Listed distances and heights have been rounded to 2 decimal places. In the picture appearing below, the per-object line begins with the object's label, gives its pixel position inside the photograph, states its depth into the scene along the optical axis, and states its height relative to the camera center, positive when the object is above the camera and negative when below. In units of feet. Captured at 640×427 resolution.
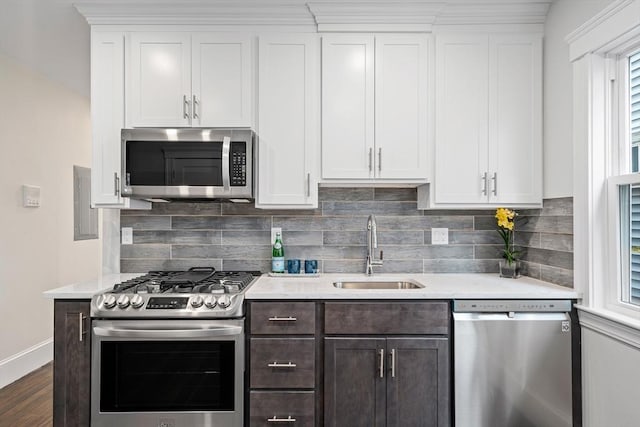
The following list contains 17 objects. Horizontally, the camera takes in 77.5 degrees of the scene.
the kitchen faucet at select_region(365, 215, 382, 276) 8.60 -0.62
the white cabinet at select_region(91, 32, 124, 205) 8.01 +2.06
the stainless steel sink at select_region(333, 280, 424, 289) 8.41 -1.50
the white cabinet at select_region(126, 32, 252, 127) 8.00 +2.70
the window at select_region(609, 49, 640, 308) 6.22 +0.40
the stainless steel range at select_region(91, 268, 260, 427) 6.65 -2.47
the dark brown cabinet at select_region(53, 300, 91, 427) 6.77 -2.77
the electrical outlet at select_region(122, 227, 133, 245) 9.05 -0.49
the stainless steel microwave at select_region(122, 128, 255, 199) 7.50 +0.97
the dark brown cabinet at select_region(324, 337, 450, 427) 6.81 -2.91
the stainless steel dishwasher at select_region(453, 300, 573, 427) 6.74 -2.61
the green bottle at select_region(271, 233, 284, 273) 8.73 -0.96
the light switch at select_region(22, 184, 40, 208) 11.57 +0.55
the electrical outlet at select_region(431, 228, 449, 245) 9.09 -0.50
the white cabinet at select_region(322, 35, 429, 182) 8.02 +2.24
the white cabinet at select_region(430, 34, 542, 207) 8.05 +2.17
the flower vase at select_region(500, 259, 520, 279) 8.45 -1.17
